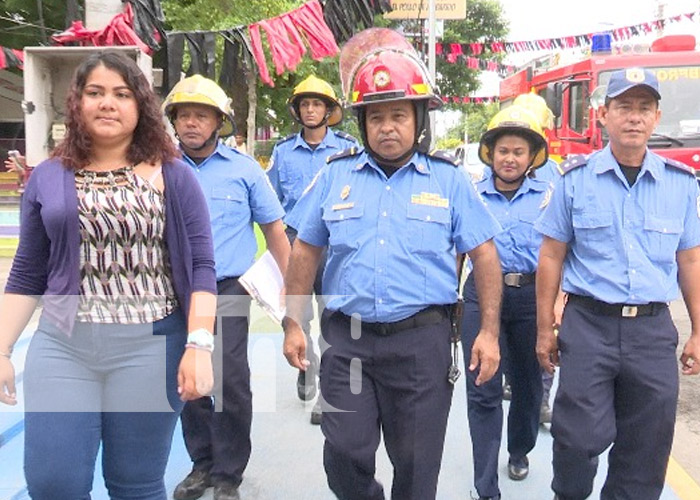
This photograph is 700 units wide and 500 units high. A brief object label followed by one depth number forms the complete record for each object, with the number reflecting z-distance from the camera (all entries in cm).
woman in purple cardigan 241
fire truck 965
